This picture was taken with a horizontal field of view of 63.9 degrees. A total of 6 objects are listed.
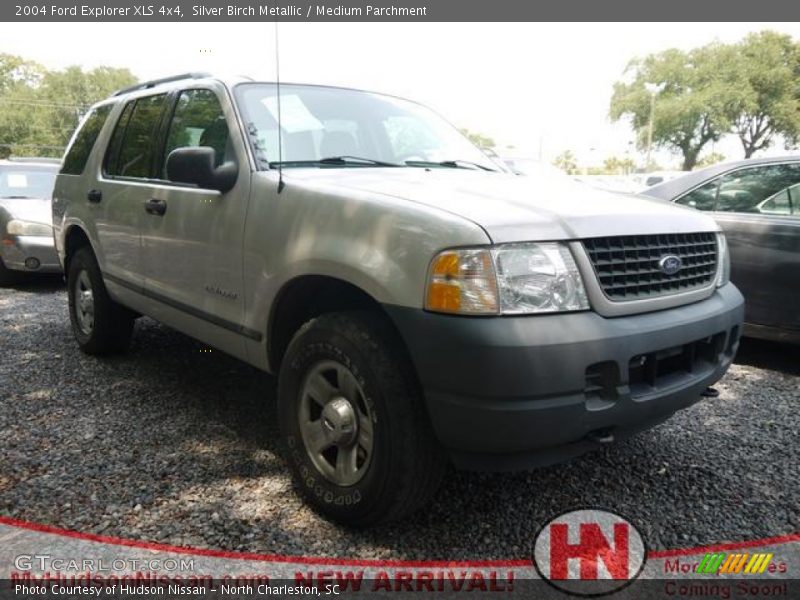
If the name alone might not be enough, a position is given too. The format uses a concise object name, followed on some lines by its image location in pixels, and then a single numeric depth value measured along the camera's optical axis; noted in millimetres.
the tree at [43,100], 52812
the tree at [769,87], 35719
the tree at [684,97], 38000
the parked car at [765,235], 4180
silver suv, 2016
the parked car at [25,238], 7434
